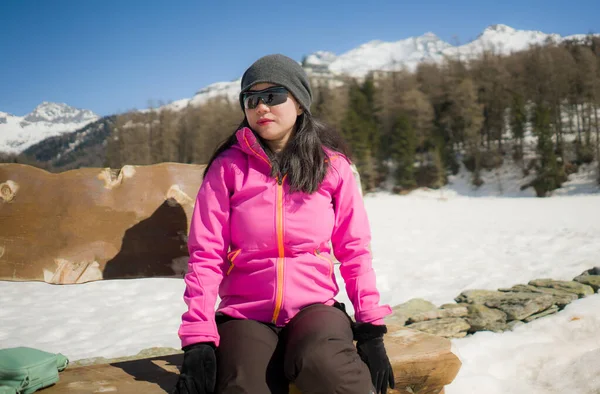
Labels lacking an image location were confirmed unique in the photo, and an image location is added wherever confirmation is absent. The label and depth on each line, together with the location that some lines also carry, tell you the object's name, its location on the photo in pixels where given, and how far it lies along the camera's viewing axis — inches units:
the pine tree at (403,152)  1115.9
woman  61.2
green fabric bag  62.5
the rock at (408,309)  154.5
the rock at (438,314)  152.4
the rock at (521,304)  149.9
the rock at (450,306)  163.8
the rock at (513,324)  141.9
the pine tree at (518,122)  1132.5
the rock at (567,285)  170.2
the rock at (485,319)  143.3
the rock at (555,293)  157.6
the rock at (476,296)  170.9
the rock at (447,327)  139.4
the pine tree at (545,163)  928.9
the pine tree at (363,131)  1082.1
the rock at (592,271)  200.1
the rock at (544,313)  147.8
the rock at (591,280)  177.6
